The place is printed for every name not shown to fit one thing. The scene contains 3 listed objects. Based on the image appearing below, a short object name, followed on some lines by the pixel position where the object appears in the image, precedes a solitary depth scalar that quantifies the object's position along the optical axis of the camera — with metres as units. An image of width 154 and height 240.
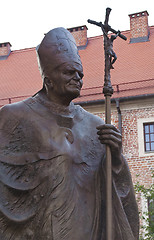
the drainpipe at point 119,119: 19.34
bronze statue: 2.60
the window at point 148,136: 19.34
